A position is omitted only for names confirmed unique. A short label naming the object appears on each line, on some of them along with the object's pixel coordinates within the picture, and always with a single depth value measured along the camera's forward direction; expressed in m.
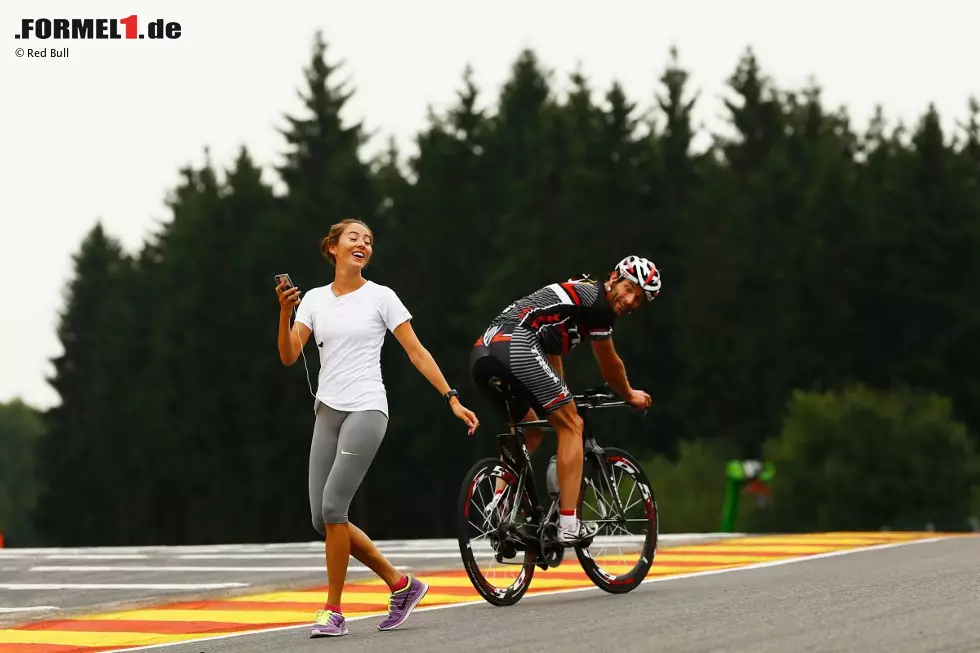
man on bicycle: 20.05
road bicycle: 19.86
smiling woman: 18.05
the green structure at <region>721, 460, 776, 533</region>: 54.42
